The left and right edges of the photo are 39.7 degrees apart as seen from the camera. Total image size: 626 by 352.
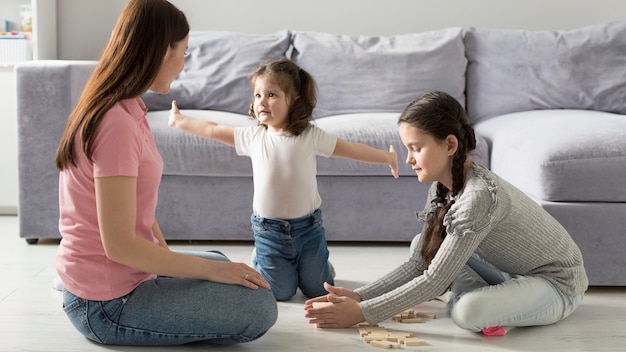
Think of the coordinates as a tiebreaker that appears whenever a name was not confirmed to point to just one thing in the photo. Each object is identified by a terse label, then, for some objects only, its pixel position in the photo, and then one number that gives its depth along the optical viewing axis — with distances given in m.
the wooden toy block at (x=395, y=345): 2.03
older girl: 2.08
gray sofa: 2.56
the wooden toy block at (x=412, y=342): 2.05
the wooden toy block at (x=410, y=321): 2.24
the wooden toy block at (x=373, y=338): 2.06
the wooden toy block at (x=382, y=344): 2.03
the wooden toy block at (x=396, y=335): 2.06
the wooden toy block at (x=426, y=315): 2.29
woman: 1.82
